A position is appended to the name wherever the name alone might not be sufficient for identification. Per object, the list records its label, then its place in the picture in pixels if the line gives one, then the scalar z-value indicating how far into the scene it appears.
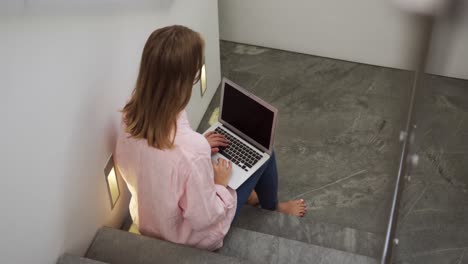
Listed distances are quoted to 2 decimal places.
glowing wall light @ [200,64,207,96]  3.39
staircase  2.05
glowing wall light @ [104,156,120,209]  2.24
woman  1.81
